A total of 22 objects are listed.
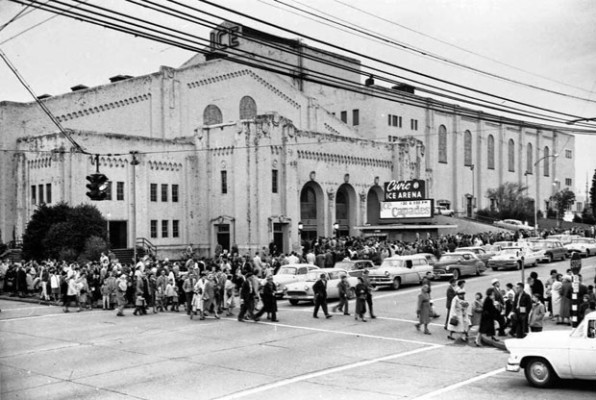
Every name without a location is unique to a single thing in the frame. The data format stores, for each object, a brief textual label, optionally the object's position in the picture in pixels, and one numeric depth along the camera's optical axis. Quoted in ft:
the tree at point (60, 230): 126.82
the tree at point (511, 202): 271.49
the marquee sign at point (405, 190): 175.73
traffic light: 78.69
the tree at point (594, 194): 224.16
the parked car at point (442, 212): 229.45
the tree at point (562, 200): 330.54
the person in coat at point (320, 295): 73.72
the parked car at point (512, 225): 227.16
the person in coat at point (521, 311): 60.29
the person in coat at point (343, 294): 77.21
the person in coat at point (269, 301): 72.23
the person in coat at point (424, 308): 64.96
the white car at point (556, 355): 40.57
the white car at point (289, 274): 93.61
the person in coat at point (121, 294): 79.36
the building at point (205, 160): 150.51
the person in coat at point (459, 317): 59.98
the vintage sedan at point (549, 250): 132.05
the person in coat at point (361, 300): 72.02
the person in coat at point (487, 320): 58.90
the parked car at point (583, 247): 148.05
